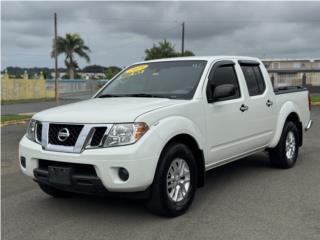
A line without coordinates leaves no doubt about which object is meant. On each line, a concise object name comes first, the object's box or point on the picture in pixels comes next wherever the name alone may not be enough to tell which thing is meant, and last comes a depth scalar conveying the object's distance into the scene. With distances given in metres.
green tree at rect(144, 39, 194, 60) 42.00
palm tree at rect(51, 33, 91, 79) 60.44
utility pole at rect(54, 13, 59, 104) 38.06
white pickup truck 4.46
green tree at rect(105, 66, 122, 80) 34.61
